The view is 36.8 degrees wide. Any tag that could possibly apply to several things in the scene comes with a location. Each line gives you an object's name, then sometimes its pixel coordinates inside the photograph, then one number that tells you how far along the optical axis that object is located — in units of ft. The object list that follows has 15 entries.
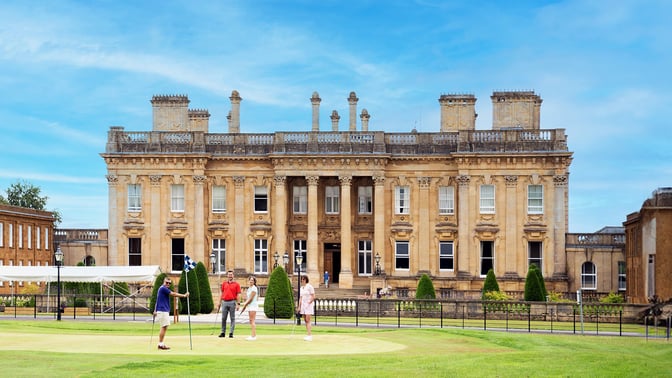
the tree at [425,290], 190.39
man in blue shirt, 90.68
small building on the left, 229.66
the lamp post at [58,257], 160.45
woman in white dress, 101.65
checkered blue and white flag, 112.92
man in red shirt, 104.17
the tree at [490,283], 195.62
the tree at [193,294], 173.68
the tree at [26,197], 344.28
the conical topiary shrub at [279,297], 162.50
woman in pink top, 104.47
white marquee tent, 183.28
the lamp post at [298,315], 140.15
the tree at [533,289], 185.16
